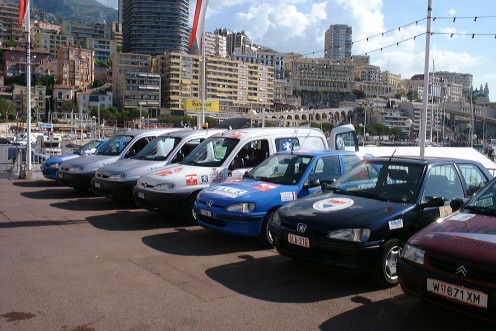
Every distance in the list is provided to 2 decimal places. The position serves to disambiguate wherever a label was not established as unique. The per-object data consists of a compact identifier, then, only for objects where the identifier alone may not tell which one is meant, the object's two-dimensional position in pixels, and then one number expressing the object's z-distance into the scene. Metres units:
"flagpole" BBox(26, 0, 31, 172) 16.09
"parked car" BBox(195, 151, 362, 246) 7.12
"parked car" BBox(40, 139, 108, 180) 14.14
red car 3.98
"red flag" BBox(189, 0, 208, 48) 15.44
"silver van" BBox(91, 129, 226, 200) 10.16
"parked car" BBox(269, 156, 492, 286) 5.44
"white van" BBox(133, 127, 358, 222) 8.72
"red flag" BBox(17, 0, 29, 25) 16.53
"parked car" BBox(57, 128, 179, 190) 11.80
